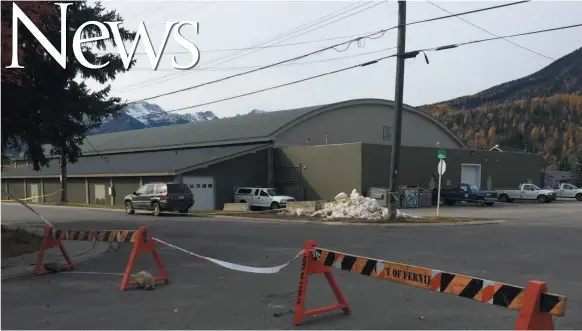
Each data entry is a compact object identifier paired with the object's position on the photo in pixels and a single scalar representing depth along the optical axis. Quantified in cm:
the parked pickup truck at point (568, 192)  4988
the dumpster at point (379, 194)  3244
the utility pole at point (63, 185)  4299
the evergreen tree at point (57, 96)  1445
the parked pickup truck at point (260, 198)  3397
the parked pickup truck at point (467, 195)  3822
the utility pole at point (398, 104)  2212
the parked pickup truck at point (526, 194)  4406
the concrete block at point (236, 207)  3362
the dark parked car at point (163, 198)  2803
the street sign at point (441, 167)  2520
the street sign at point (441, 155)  2614
